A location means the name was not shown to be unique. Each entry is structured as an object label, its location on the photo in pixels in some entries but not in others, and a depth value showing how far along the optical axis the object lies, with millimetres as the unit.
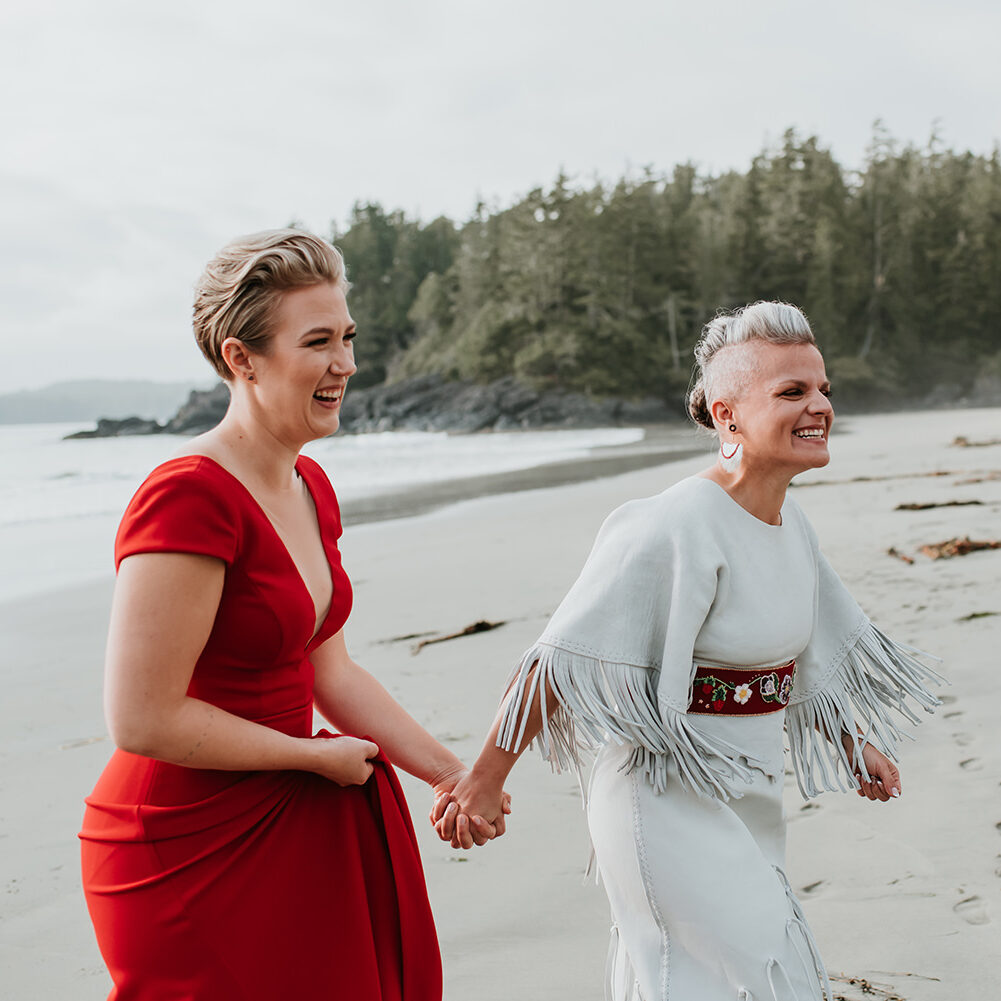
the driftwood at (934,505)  8719
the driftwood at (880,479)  11547
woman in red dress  1572
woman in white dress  2055
